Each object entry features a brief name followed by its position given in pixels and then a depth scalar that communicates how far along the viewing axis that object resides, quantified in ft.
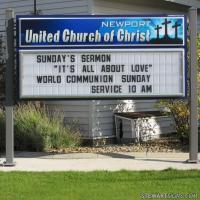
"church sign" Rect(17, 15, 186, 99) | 42.19
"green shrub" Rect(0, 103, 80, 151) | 49.93
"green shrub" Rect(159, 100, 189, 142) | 51.46
